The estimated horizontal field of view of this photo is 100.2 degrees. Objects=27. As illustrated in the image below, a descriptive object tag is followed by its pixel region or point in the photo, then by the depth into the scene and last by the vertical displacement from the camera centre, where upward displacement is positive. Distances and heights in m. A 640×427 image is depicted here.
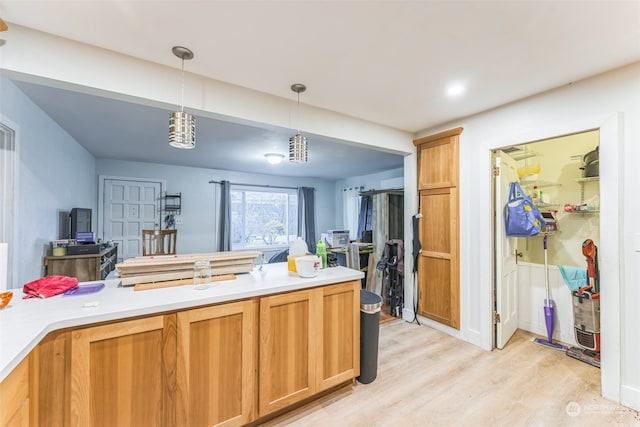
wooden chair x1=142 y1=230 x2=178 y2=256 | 3.64 -0.28
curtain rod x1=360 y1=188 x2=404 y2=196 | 4.40 +0.44
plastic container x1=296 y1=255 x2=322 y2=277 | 1.91 -0.35
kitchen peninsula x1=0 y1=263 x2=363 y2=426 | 1.13 -0.69
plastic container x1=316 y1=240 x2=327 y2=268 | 2.17 -0.28
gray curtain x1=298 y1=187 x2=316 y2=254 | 6.99 +0.02
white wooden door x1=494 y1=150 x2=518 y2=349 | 2.69 -0.41
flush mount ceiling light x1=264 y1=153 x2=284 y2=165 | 4.26 +0.96
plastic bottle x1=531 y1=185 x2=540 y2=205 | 3.12 +0.28
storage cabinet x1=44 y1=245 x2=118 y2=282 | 2.88 -0.55
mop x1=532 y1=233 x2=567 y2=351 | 2.78 -1.03
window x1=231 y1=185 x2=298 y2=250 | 6.39 +0.01
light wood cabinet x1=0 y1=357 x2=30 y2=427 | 0.86 -0.63
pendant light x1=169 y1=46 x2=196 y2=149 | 1.64 +0.55
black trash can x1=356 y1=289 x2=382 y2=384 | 2.15 -0.97
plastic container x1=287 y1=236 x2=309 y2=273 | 2.12 -0.25
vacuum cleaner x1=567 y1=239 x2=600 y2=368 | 2.39 -0.86
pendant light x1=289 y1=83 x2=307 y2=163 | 2.10 +0.54
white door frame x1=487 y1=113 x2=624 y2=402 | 1.92 -0.22
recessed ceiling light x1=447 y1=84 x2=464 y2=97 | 2.22 +1.09
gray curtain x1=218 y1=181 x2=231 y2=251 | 5.98 -0.02
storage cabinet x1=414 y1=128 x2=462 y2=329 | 2.97 -0.12
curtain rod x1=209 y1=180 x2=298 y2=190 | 5.98 +0.79
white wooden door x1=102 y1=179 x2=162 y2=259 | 4.97 +0.11
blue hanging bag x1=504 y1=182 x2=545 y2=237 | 2.56 +0.01
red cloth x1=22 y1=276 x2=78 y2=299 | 1.42 -0.39
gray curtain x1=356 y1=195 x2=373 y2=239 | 6.11 +0.11
